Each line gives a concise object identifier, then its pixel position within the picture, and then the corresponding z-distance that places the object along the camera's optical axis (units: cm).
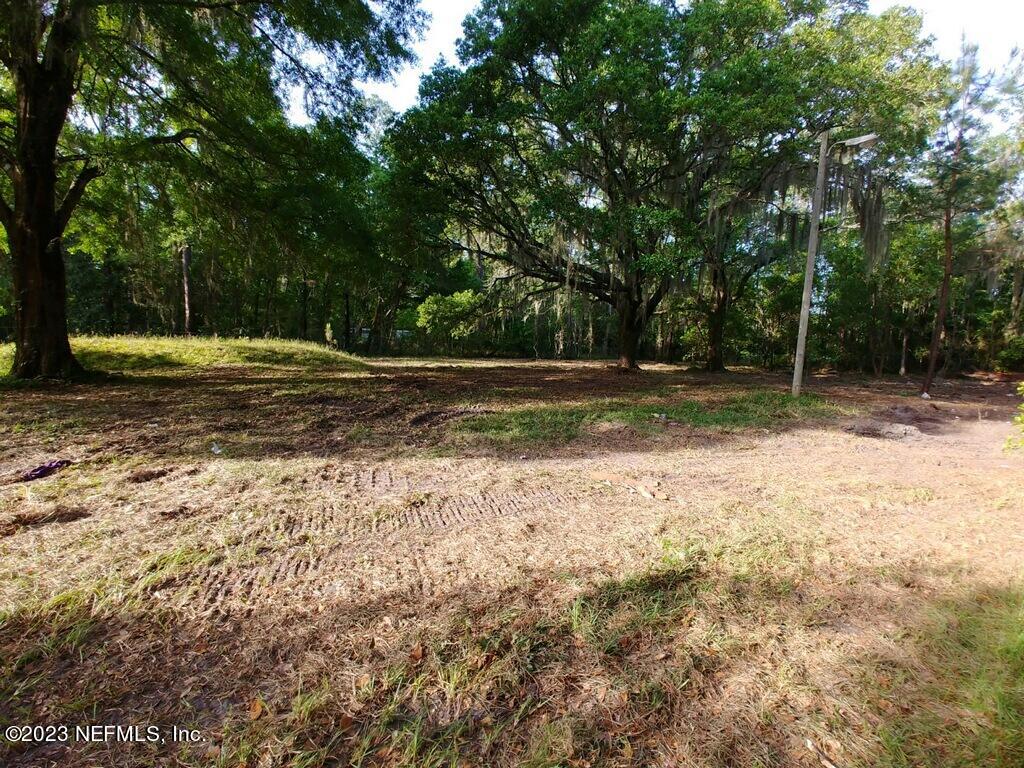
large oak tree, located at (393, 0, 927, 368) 891
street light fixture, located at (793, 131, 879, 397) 814
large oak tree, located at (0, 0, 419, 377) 618
